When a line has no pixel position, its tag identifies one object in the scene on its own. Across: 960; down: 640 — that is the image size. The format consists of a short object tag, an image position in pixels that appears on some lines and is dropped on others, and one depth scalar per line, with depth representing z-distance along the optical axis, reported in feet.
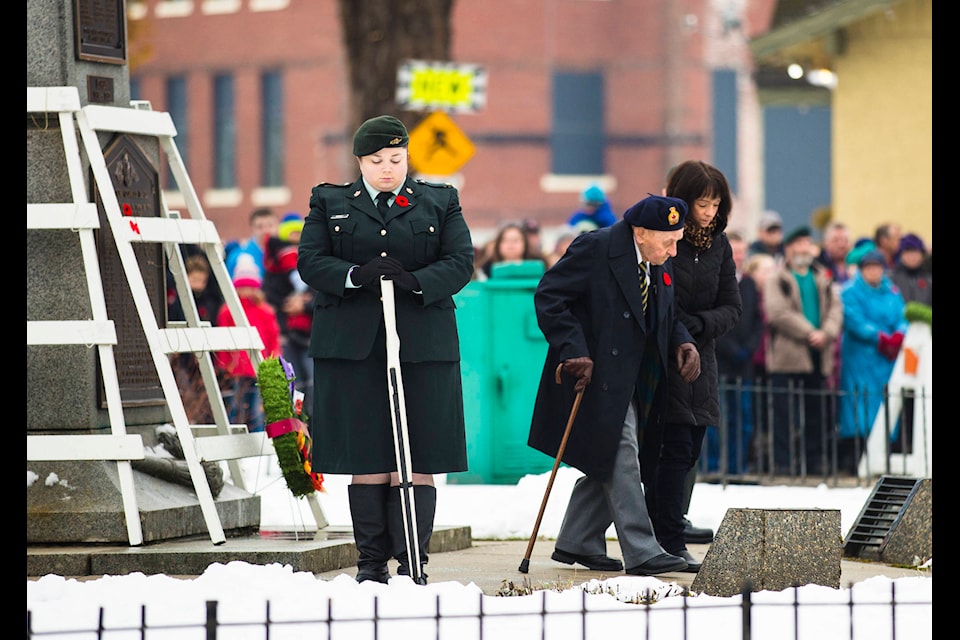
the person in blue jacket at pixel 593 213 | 107.65
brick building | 292.81
